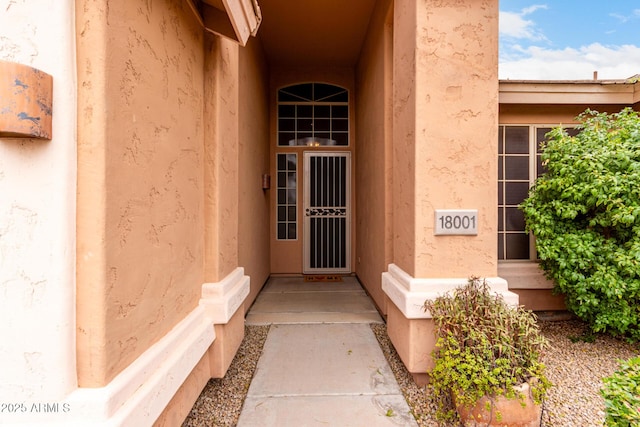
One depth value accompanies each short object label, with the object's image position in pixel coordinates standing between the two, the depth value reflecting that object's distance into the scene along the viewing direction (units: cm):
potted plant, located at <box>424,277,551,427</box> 192
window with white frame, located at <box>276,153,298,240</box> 616
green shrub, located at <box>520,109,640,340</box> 285
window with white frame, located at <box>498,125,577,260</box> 393
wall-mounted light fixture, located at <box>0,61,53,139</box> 110
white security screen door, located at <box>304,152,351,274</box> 613
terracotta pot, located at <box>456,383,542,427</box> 192
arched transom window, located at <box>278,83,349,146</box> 620
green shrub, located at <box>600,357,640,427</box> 132
